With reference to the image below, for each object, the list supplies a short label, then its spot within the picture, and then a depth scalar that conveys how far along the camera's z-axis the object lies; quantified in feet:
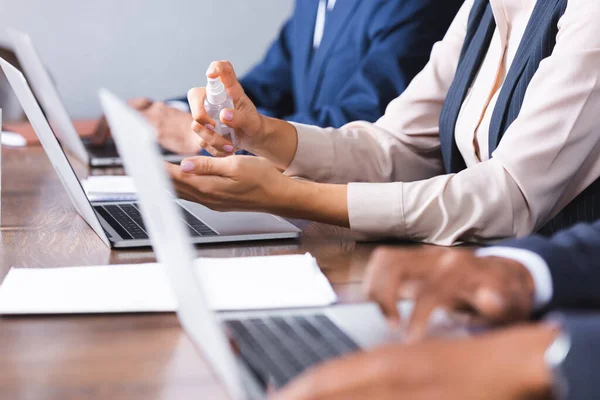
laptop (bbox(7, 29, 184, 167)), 7.51
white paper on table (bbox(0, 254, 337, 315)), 4.29
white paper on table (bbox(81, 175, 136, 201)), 6.07
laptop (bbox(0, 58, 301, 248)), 5.13
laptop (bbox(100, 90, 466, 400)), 3.39
